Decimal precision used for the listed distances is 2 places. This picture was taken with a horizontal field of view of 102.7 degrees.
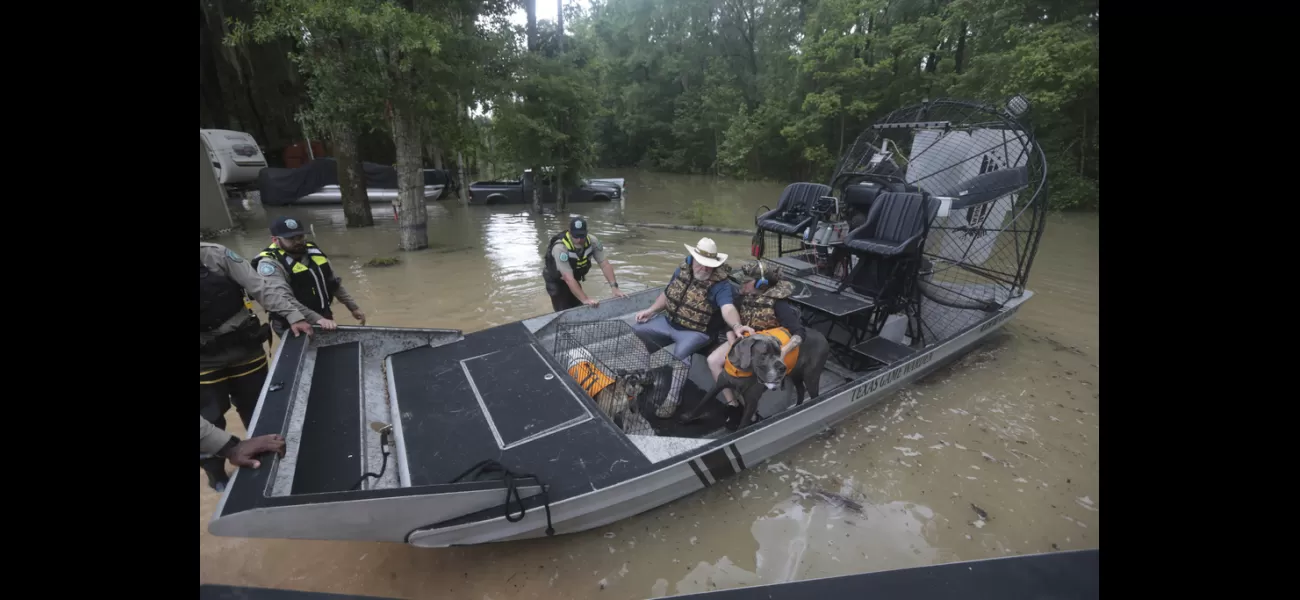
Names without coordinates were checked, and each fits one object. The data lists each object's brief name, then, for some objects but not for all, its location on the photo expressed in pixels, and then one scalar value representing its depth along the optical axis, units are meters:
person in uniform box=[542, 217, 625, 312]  5.29
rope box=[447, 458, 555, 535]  2.59
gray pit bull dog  3.53
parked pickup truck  17.11
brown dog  3.85
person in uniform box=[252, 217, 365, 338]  3.72
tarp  15.70
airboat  2.59
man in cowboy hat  4.18
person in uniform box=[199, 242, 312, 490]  3.10
